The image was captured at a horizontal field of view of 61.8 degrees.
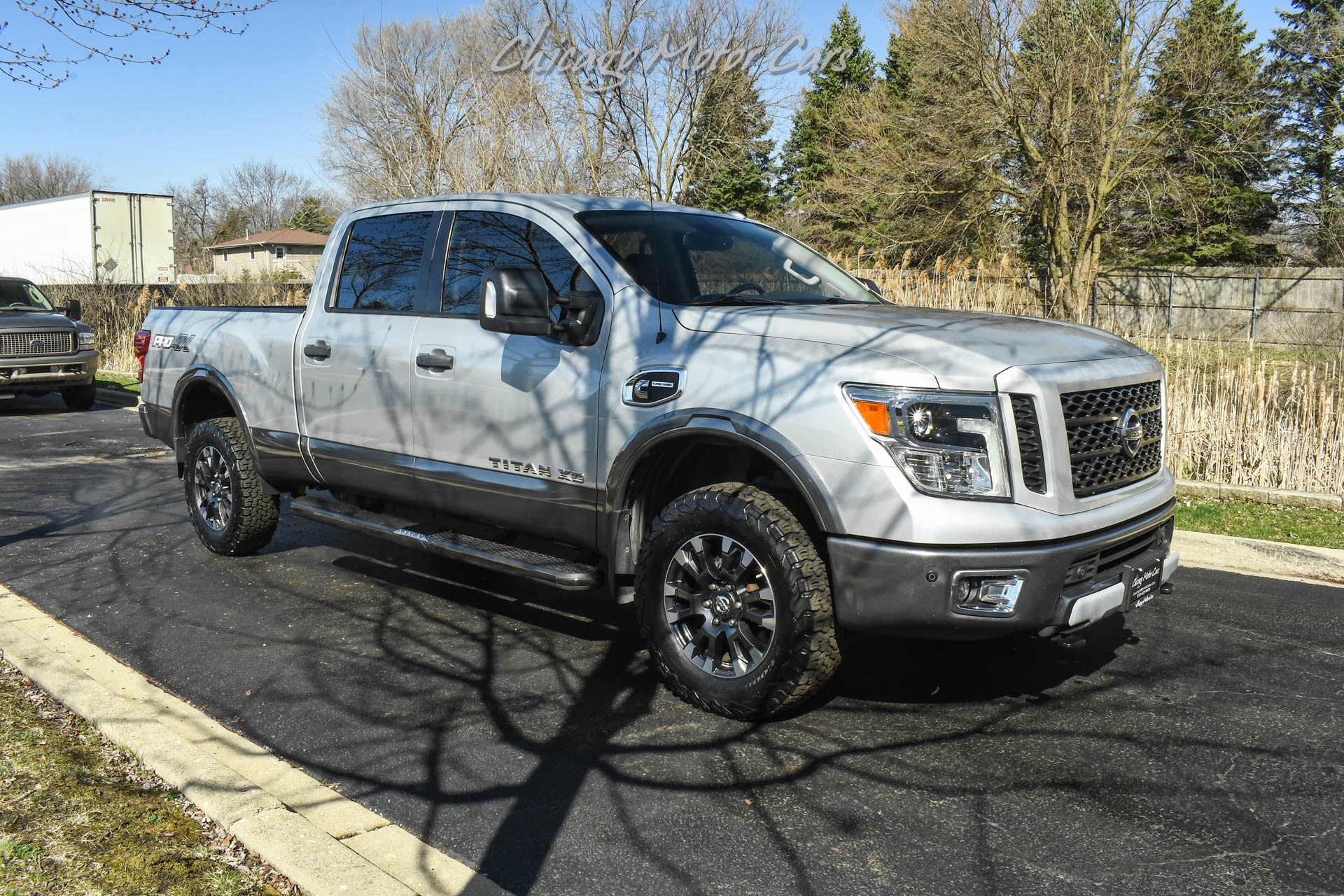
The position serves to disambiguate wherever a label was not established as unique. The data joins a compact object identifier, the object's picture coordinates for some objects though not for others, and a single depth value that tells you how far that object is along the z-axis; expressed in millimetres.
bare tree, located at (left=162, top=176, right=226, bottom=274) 95938
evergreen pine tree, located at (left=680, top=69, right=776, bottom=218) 28844
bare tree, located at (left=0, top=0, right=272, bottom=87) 6059
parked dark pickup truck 15070
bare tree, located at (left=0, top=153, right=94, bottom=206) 86438
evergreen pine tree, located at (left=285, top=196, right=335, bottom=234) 95938
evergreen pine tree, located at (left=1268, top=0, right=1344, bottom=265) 17391
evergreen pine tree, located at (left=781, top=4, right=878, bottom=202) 46688
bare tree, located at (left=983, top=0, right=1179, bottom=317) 21250
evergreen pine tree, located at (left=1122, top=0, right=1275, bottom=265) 21969
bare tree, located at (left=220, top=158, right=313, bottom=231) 101062
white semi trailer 27156
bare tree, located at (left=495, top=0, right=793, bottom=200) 27578
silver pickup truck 3883
